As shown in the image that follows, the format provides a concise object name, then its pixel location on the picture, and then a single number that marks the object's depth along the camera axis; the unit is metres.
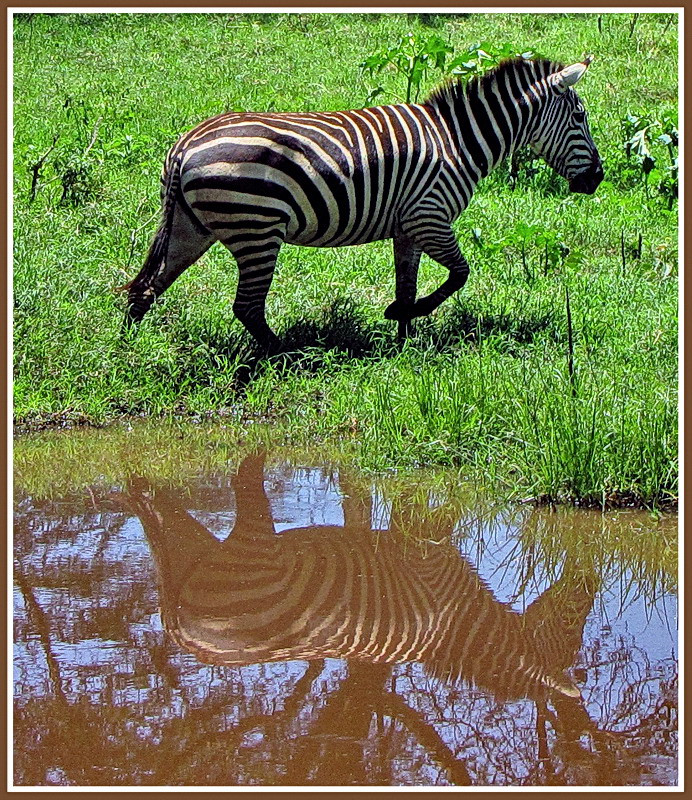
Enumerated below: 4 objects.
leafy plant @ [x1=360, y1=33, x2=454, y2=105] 20.55
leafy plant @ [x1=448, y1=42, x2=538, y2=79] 19.86
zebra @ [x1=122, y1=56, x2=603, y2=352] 14.19
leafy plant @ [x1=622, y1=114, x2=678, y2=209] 19.04
